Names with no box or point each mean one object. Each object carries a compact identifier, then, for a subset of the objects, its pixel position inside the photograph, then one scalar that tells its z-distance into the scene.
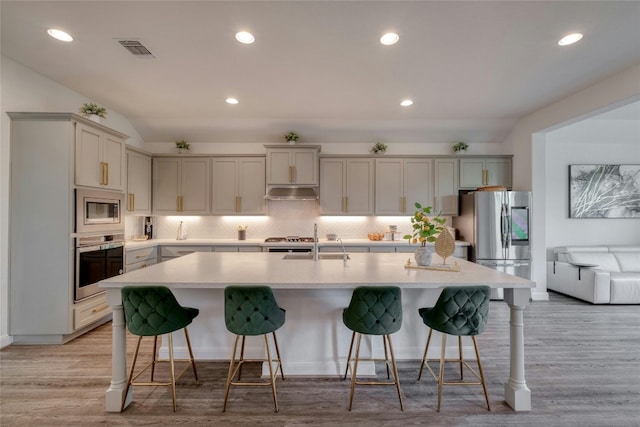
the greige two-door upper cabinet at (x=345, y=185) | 4.93
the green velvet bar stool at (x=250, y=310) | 1.82
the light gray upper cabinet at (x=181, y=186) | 4.86
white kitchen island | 1.92
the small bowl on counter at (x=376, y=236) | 4.93
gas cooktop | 4.67
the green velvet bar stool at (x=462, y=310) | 1.84
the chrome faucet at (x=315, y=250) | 2.76
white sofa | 4.15
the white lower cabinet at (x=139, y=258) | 3.85
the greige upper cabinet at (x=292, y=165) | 4.76
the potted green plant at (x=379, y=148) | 4.98
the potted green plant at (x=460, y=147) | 4.95
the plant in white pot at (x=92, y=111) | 3.25
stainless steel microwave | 2.98
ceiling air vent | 2.54
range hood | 4.79
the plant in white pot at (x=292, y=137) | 4.77
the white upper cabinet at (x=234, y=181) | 4.90
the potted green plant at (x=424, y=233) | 2.26
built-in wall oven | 2.98
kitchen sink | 3.11
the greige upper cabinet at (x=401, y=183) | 4.94
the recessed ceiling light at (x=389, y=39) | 2.42
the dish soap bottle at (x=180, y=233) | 5.03
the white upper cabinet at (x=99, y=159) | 3.00
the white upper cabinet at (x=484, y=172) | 4.91
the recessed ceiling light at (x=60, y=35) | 2.41
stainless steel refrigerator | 4.34
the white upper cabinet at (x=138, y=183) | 4.30
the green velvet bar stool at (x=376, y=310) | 1.82
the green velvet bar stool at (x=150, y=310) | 1.82
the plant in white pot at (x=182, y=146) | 4.93
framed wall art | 5.12
